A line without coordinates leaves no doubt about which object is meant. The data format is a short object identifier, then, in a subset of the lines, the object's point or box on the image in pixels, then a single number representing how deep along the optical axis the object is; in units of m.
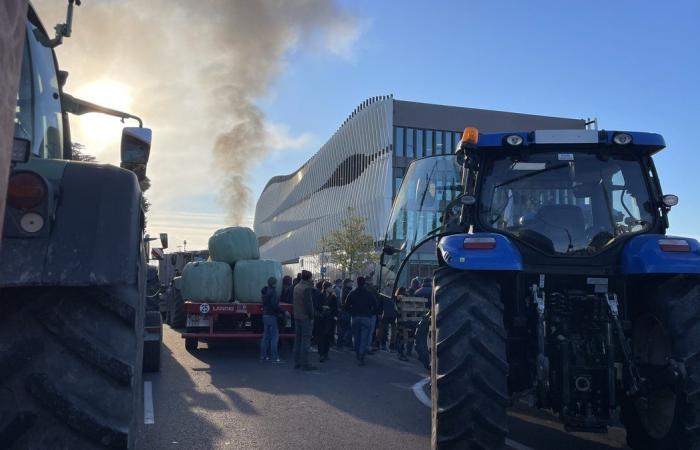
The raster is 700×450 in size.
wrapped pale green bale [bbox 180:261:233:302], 13.05
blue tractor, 4.22
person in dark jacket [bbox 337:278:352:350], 15.47
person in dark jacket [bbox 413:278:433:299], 12.56
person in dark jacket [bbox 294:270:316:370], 11.40
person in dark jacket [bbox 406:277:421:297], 14.09
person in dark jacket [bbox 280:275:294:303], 14.47
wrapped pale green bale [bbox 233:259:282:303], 13.35
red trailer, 12.73
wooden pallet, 11.17
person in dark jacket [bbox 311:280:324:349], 13.20
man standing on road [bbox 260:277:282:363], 12.22
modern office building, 45.09
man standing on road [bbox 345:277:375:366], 12.39
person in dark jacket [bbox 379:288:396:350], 13.75
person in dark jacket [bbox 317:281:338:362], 12.80
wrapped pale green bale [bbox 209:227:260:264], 13.80
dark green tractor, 2.08
